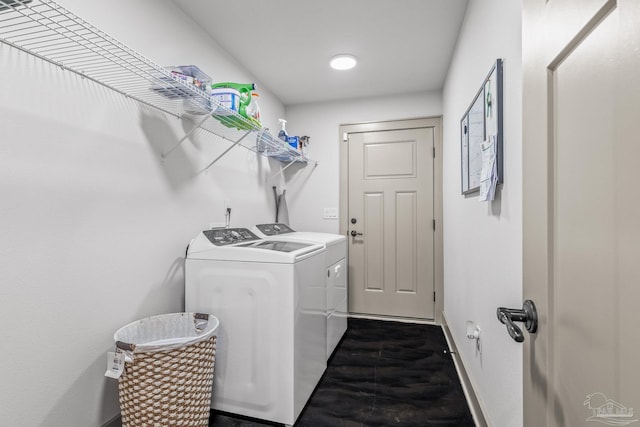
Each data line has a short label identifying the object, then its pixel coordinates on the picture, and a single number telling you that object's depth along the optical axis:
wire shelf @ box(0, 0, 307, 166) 1.05
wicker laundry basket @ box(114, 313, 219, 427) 1.23
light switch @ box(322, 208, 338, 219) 3.38
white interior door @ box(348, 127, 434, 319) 3.15
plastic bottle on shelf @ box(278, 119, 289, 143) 2.86
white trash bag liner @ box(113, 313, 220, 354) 1.38
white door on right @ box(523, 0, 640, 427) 0.40
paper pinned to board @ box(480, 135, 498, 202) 1.27
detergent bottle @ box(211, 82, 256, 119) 1.82
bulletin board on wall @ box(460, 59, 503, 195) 1.23
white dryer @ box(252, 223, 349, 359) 2.29
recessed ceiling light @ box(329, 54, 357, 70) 2.43
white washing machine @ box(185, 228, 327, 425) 1.58
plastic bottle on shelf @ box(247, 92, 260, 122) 1.98
